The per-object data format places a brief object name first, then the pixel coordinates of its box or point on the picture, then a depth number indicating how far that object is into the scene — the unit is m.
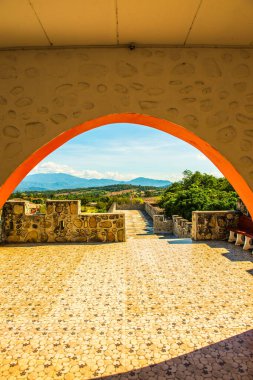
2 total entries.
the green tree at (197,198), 9.11
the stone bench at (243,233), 6.16
